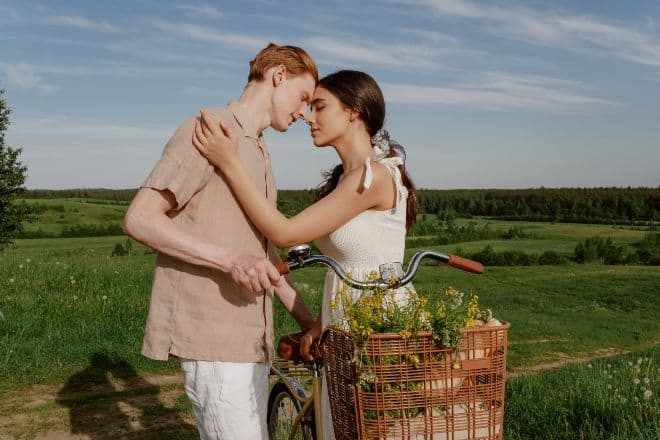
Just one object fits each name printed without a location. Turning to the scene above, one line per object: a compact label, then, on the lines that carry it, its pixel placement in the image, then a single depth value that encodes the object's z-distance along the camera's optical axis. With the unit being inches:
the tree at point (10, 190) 1745.8
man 102.7
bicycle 103.9
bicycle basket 88.7
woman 107.3
